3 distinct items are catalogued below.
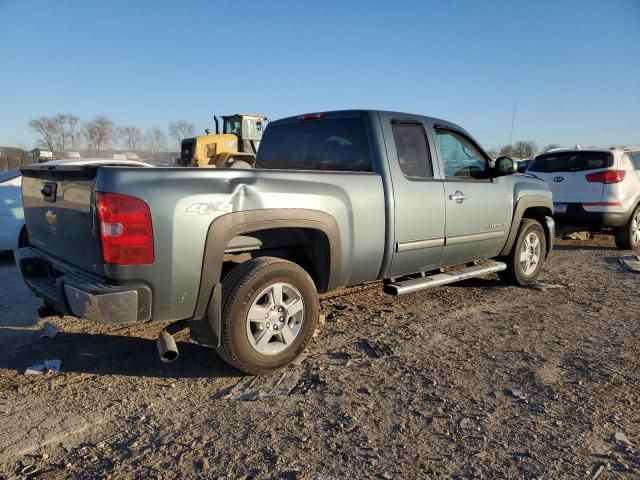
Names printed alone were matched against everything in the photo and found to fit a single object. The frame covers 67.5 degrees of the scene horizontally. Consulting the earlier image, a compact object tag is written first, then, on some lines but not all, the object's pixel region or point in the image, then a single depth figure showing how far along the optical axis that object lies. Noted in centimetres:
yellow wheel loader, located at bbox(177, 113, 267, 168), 1892
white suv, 815
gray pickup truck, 293
